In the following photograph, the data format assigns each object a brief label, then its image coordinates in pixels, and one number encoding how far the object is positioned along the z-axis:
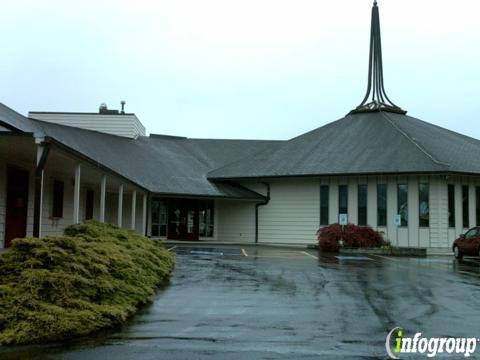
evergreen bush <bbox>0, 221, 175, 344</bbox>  7.57
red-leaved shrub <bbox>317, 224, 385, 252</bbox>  29.19
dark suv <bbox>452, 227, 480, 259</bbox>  24.95
